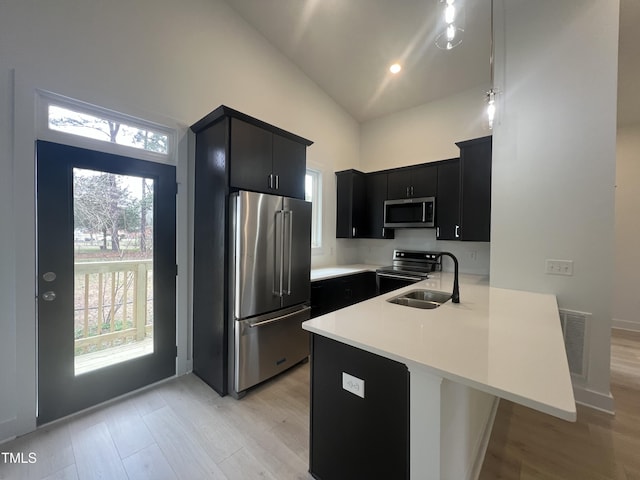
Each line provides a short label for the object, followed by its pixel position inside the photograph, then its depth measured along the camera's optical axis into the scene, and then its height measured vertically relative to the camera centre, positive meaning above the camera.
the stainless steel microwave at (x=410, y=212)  3.61 +0.36
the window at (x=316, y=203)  4.11 +0.53
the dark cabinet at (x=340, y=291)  3.17 -0.74
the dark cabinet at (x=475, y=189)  3.02 +0.58
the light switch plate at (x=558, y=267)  2.16 -0.24
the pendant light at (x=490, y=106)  2.01 +1.03
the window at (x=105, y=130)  1.91 +0.85
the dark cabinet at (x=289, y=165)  2.65 +0.75
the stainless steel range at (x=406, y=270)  3.56 -0.48
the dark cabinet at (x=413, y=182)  3.62 +0.81
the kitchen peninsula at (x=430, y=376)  0.90 -0.48
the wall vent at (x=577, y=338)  2.14 -0.83
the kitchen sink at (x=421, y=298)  2.06 -0.50
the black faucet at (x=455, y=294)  1.81 -0.40
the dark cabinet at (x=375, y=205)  4.17 +0.53
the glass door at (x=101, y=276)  1.86 -0.34
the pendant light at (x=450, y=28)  1.54 +1.31
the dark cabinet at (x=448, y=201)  3.39 +0.49
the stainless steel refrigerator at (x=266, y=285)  2.22 -0.46
